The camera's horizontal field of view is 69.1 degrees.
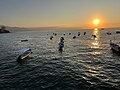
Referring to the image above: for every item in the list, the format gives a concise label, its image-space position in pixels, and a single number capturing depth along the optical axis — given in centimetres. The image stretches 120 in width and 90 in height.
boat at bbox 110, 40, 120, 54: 3772
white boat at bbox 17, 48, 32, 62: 2968
